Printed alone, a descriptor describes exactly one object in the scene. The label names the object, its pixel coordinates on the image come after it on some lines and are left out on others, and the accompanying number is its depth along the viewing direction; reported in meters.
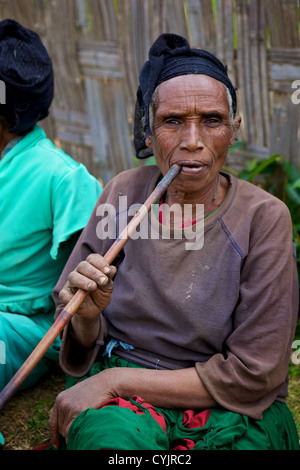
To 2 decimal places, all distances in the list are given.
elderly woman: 2.24
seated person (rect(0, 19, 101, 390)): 3.10
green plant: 4.01
